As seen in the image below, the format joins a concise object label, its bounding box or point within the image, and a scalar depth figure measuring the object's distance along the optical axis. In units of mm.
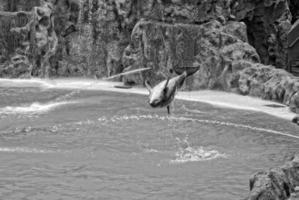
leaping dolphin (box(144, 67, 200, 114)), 23047
